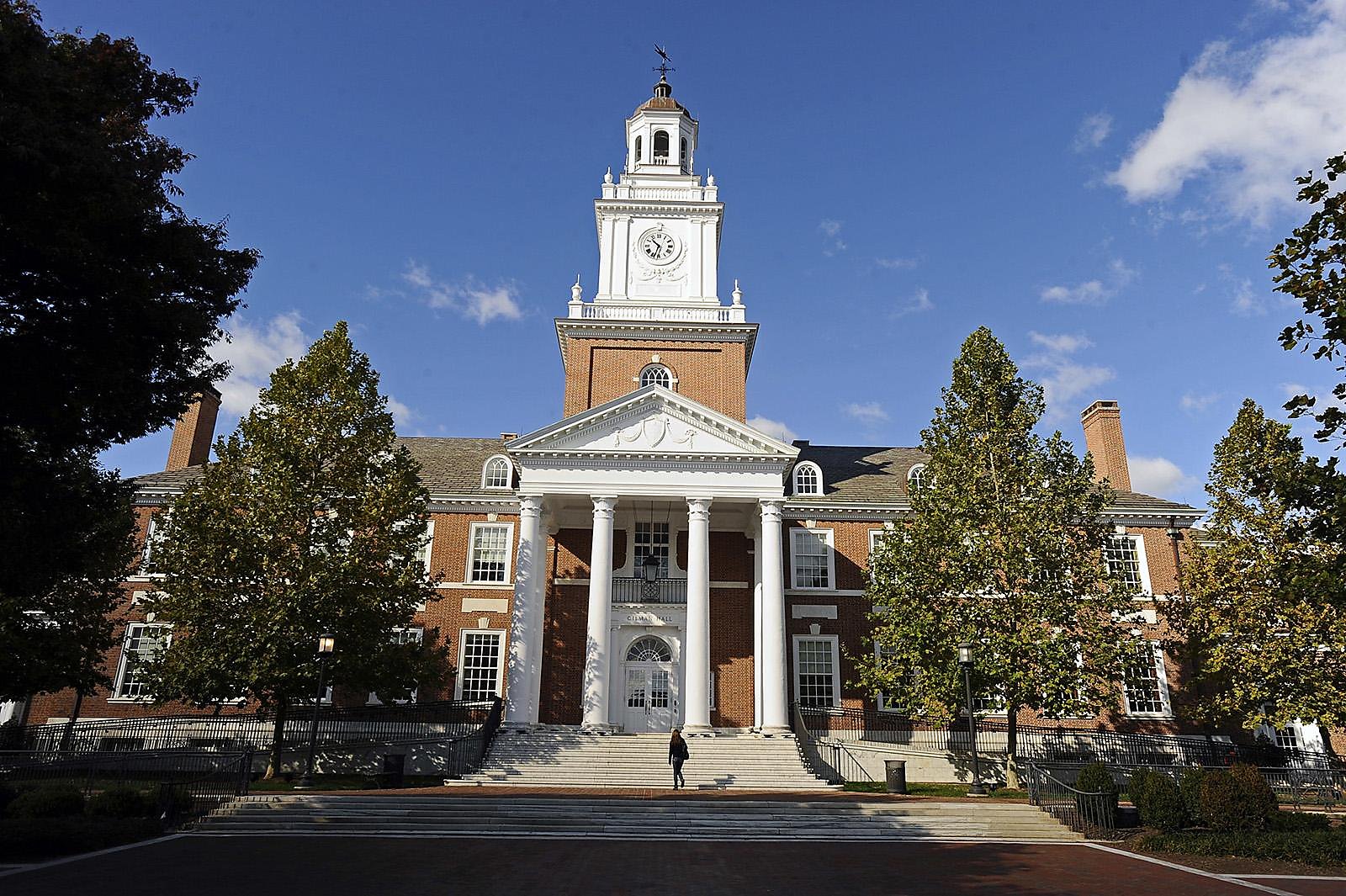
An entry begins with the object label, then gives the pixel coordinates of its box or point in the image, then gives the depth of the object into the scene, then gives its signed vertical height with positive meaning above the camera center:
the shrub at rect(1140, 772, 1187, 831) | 17.38 -1.54
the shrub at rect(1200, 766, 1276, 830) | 16.48 -1.34
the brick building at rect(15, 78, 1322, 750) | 28.28 +6.58
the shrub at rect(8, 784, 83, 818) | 16.81 -1.81
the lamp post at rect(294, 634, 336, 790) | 20.69 +1.01
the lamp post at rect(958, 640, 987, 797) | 20.89 +0.90
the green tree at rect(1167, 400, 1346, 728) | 23.61 +3.30
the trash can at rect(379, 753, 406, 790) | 22.44 -1.44
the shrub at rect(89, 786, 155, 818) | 16.95 -1.80
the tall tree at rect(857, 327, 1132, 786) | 23.03 +4.18
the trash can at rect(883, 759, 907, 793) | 22.06 -1.31
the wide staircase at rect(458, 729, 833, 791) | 23.30 -1.19
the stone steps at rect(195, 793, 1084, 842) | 17.34 -2.00
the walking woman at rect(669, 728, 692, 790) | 21.92 -0.84
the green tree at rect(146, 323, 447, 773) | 22.44 +4.13
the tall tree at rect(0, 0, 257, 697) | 11.16 +6.04
